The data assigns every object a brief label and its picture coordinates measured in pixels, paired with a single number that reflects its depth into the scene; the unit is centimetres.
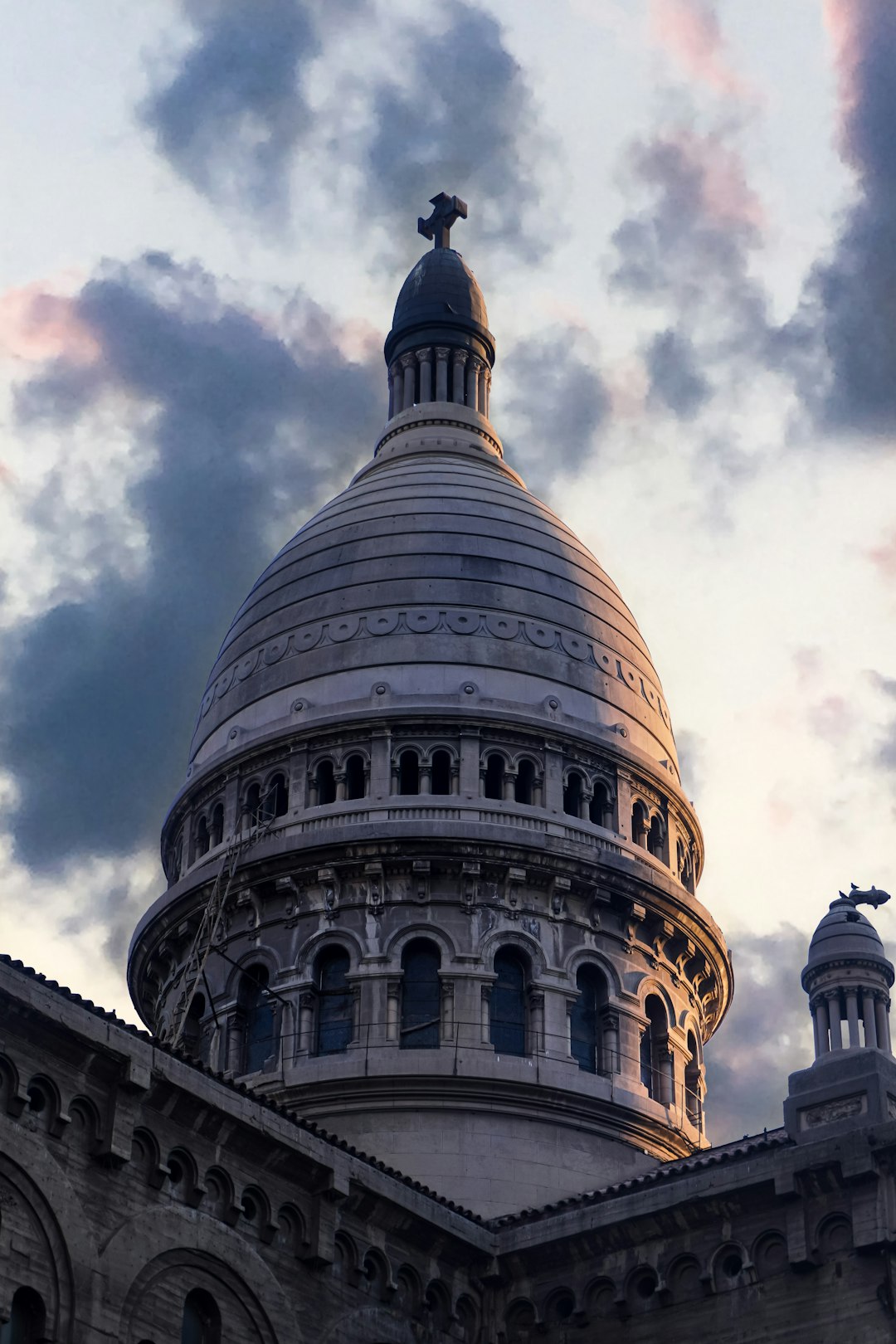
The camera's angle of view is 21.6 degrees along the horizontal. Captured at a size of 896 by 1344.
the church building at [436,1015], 3650
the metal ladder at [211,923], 5456
